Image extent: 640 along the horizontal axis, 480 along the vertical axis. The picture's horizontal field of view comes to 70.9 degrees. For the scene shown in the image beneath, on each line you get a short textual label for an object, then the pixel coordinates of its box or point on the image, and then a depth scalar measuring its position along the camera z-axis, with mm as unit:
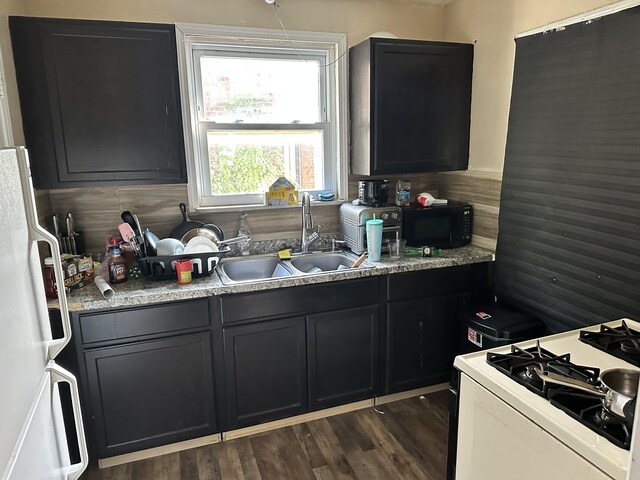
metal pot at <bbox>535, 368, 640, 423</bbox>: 1186
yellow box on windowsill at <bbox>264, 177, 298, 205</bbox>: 2732
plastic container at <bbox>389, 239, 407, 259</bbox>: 2600
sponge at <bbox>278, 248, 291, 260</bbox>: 2674
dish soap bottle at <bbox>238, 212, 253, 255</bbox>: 2699
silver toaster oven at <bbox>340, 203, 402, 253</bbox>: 2613
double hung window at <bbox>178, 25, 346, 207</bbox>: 2572
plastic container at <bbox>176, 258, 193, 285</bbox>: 2191
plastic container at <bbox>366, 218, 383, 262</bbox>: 2520
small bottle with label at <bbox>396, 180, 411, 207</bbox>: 2854
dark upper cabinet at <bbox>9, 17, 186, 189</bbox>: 2027
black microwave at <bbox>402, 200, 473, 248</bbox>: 2699
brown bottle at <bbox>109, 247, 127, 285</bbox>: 2199
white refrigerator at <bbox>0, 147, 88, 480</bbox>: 1025
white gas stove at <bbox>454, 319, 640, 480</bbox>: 1043
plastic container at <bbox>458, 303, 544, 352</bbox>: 2207
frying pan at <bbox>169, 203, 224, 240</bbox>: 2535
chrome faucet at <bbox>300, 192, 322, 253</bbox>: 2684
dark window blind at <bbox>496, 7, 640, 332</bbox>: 1830
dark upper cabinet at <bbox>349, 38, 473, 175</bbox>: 2547
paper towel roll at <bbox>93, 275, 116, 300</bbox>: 2012
